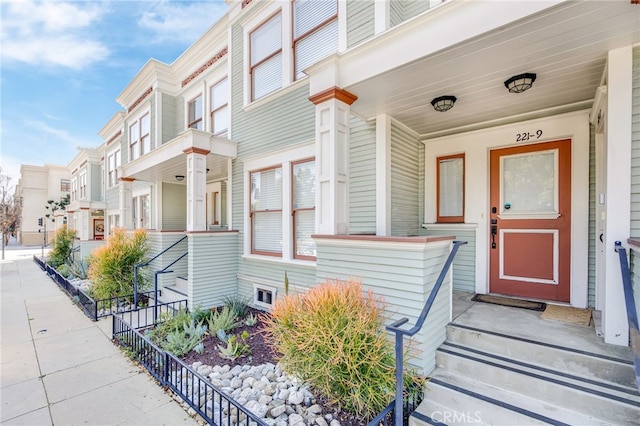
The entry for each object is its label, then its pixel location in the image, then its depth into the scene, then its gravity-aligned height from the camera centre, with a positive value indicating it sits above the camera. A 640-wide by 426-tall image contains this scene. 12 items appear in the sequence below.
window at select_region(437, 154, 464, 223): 4.54 +0.37
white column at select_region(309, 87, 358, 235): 3.30 +0.62
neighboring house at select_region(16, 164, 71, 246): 27.25 +1.71
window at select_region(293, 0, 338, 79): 4.83 +3.25
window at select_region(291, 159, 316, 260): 5.09 +0.05
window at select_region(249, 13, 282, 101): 5.78 +3.25
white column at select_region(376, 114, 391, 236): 3.97 +0.51
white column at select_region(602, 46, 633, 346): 2.46 +0.26
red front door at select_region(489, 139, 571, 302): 3.70 -0.15
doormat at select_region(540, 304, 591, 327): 3.07 -1.22
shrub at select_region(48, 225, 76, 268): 12.97 -1.71
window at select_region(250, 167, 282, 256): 5.69 -0.02
